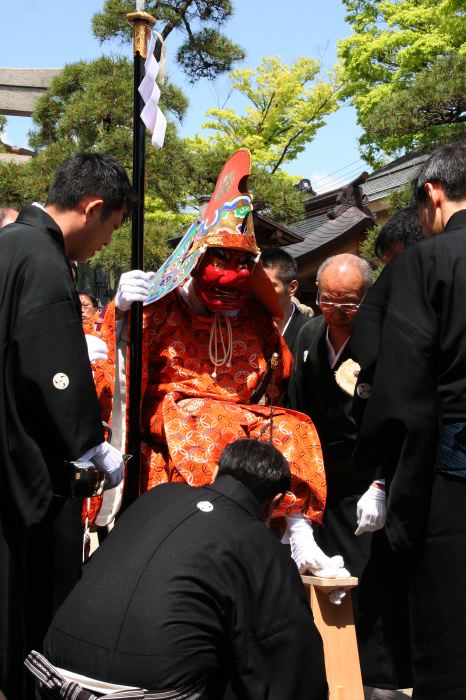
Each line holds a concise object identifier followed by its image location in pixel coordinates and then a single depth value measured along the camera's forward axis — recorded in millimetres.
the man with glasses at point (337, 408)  3922
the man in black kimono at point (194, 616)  2219
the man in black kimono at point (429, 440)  2609
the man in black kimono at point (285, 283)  4906
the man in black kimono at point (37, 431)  2691
